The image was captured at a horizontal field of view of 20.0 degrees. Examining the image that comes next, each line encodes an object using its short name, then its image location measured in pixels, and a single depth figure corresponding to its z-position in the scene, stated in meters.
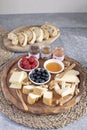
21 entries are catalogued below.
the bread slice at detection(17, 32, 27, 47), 1.19
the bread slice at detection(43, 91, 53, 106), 0.87
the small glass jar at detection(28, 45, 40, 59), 1.09
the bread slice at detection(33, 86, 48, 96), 0.88
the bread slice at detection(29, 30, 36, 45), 1.20
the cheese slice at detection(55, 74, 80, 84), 0.95
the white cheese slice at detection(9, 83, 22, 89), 0.94
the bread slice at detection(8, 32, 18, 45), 1.20
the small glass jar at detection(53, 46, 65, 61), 1.08
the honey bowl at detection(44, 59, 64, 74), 1.02
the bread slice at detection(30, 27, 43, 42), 1.21
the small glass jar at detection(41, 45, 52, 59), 1.09
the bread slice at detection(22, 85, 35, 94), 0.91
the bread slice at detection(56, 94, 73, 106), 0.88
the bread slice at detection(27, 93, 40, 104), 0.87
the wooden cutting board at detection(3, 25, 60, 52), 1.19
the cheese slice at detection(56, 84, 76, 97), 0.89
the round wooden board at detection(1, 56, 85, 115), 0.86
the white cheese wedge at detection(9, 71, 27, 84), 0.95
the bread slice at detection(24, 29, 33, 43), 1.21
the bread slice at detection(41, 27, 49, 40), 1.23
